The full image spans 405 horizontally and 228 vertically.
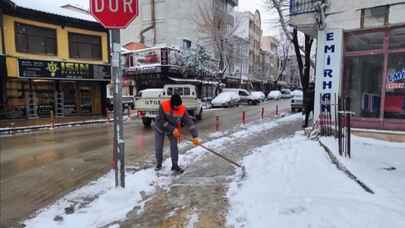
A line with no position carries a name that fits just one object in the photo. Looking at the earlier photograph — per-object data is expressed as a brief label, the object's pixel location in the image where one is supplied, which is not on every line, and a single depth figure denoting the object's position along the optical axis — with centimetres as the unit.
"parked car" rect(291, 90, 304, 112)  2536
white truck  1577
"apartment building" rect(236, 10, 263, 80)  5484
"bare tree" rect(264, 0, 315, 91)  1688
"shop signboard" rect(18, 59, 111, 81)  1847
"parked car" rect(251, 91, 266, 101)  3741
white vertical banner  1009
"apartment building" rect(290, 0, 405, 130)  917
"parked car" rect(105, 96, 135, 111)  2562
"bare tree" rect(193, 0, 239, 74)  3559
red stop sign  512
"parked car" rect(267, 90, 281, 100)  4828
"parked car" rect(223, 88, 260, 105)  3475
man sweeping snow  691
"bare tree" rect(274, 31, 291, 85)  4537
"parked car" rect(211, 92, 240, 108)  3099
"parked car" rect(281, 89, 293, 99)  5207
